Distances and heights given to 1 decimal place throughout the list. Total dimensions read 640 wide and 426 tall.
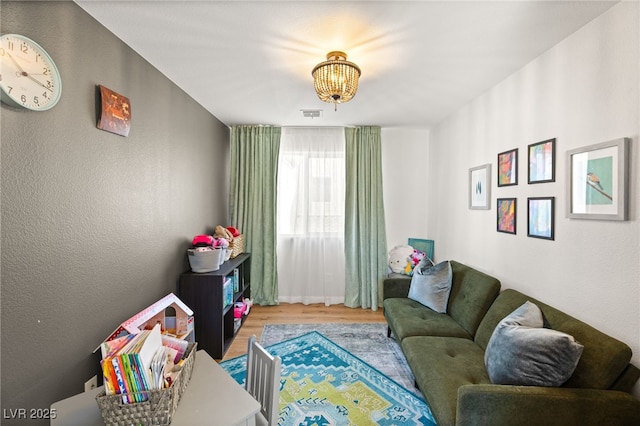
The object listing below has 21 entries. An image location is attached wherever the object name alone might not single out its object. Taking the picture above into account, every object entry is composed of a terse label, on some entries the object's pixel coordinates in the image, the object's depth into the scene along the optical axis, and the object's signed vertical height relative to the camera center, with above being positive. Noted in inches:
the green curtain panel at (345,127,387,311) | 151.1 +0.5
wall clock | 44.0 +23.3
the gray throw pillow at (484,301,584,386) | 51.1 -28.1
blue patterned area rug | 73.5 -55.4
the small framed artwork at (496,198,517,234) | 87.7 -0.9
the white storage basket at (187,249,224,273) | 103.3 -19.1
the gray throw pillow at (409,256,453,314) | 102.7 -28.8
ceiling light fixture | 72.6 +36.4
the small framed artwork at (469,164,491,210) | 101.6 +9.6
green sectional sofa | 48.4 -34.5
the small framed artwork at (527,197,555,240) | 72.8 -1.2
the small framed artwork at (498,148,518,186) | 87.4 +14.8
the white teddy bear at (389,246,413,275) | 139.9 -24.5
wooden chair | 49.0 -33.7
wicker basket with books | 40.6 -29.8
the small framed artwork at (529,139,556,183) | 72.7 +14.2
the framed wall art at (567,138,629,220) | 54.9 +7.1
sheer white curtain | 155.1 -3.0
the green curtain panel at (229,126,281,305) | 150.8 +11.6
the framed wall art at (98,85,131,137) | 64.1 +23.9
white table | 43.2 -32.8
